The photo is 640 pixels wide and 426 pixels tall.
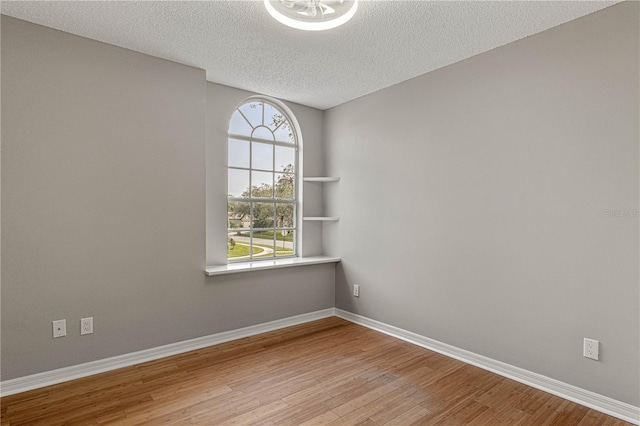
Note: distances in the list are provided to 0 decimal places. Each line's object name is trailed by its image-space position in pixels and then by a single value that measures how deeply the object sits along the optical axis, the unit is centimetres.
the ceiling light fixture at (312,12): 195
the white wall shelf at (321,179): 409
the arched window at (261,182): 372
